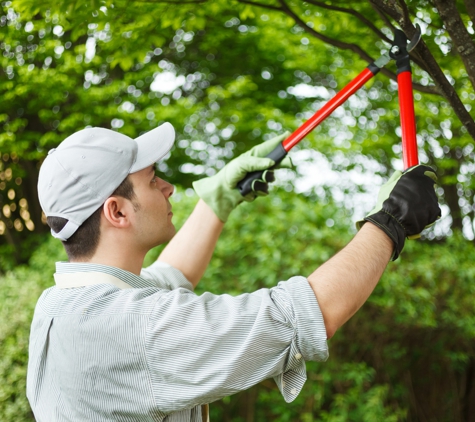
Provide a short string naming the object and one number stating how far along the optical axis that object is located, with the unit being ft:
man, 4.79
